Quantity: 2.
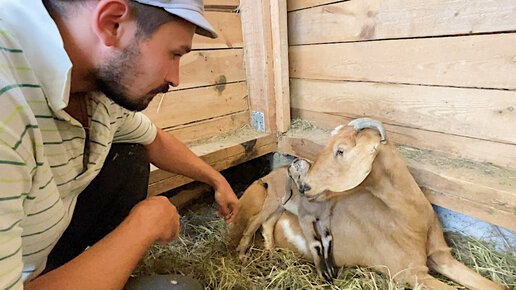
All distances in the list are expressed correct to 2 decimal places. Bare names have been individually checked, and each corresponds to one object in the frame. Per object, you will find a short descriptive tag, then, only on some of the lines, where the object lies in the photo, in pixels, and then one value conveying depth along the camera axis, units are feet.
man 2.08
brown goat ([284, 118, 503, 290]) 4.10
